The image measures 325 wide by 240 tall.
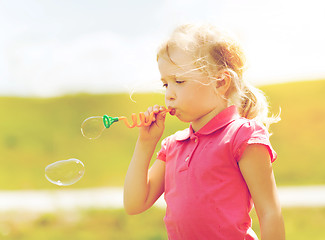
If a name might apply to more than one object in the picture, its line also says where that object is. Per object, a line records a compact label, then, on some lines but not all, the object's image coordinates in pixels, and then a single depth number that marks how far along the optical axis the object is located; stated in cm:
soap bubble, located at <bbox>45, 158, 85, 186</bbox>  206
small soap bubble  187
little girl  151
